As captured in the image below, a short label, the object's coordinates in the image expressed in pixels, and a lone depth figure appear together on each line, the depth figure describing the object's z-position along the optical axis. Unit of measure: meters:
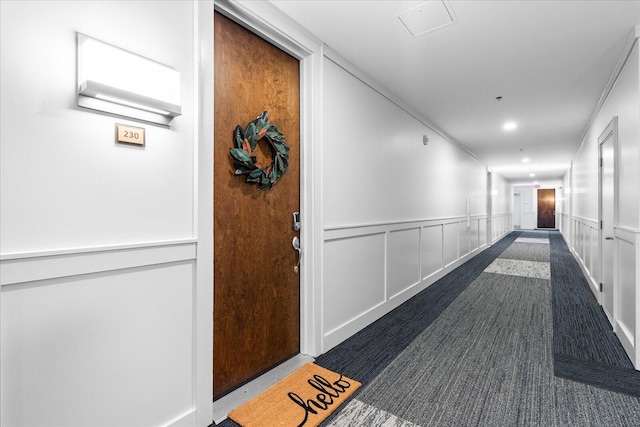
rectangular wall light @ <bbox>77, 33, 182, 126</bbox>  1.13
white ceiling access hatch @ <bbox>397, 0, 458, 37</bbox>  1.93
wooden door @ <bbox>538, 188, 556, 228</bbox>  16.14
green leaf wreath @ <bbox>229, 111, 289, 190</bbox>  1.84
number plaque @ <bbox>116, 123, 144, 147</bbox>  1.27
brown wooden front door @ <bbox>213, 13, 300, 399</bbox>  1.78
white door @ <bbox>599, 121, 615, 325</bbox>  2.94
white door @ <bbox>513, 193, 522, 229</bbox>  17.02
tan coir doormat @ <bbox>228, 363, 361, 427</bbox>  1.64
